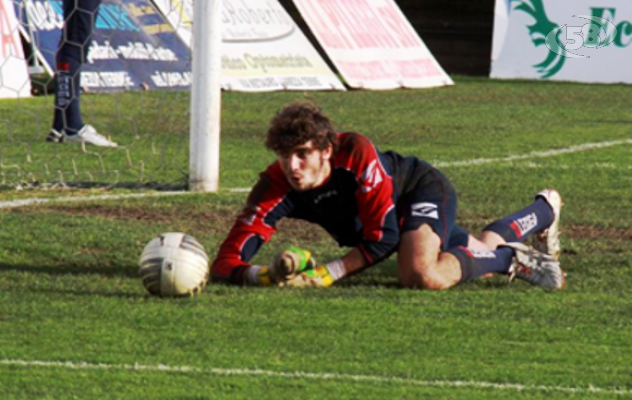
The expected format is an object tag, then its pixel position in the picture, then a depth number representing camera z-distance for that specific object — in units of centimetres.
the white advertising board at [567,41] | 2522
